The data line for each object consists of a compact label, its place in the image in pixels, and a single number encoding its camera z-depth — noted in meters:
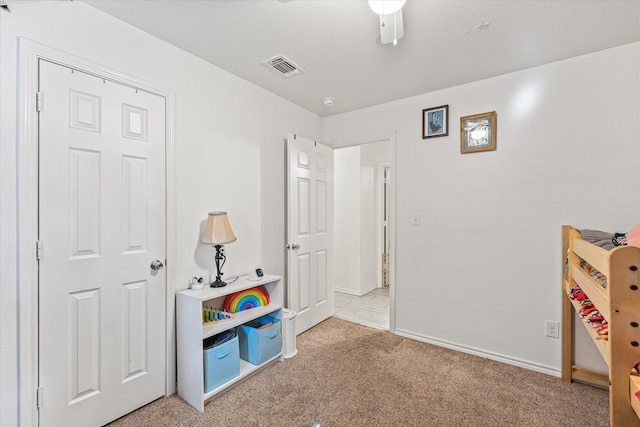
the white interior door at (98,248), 1.49
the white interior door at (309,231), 2.81
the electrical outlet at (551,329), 2.18
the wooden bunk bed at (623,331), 0.93
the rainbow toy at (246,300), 2.28
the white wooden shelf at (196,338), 1.82
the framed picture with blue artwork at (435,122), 2.64
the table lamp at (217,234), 2.04
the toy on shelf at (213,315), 2.11
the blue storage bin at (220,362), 1.87
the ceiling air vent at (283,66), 2.15
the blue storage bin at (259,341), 2.22
